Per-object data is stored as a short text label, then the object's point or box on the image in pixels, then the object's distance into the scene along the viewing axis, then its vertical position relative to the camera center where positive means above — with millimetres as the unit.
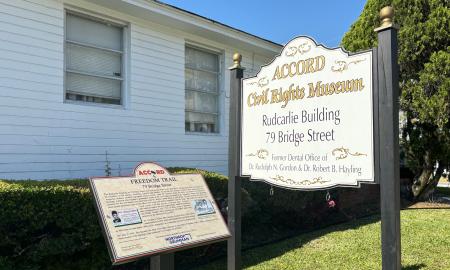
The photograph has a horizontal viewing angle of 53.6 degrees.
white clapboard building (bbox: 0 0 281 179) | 6398 +1013
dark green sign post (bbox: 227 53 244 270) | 4648 -148
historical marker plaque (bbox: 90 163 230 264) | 3268 -536
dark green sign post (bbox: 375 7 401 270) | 3266 +42
